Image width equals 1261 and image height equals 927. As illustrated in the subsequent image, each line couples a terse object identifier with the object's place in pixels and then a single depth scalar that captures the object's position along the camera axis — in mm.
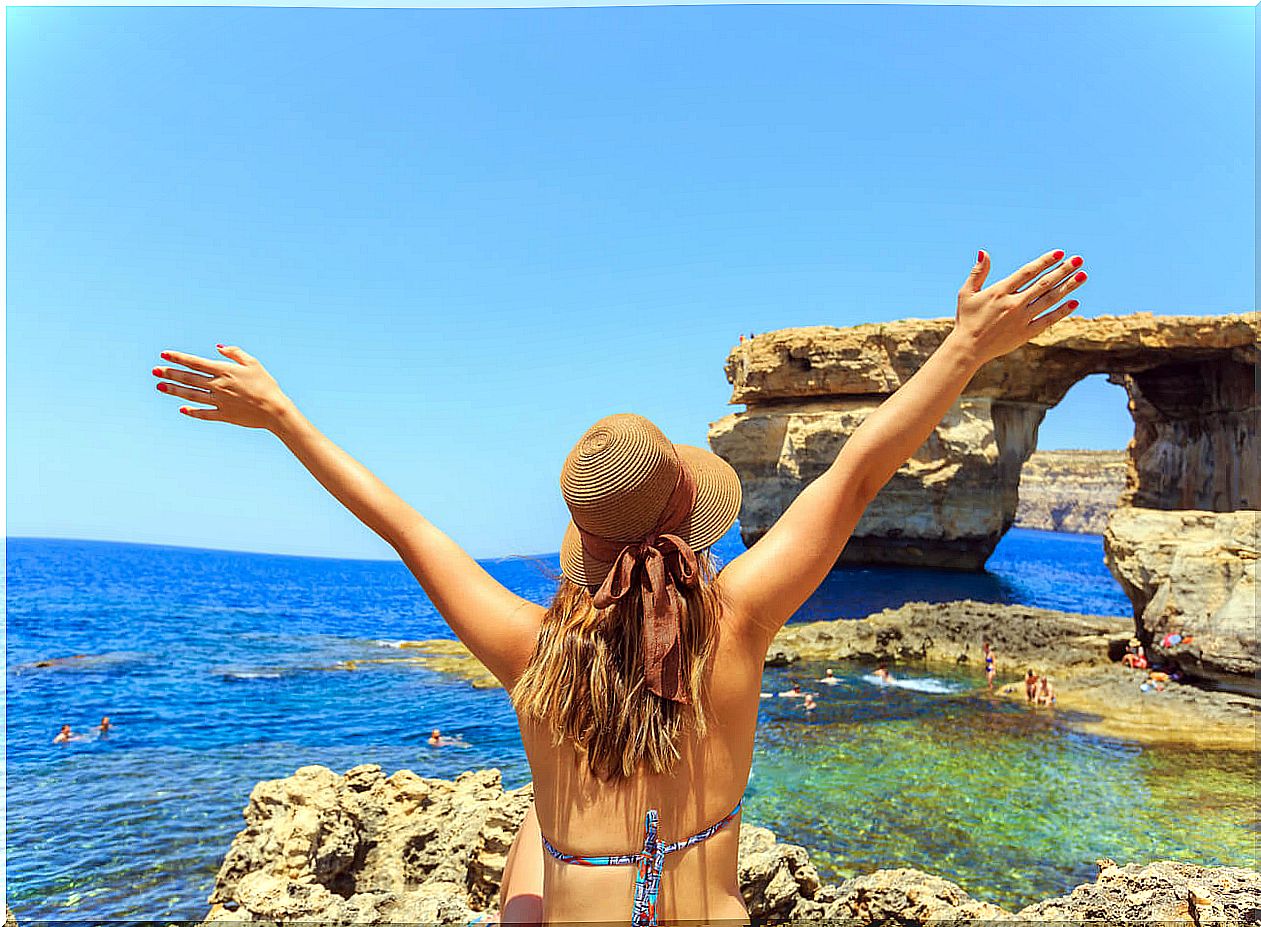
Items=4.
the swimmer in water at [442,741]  13609
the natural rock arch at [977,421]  20938
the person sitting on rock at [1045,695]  13352
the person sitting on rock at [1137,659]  13969
